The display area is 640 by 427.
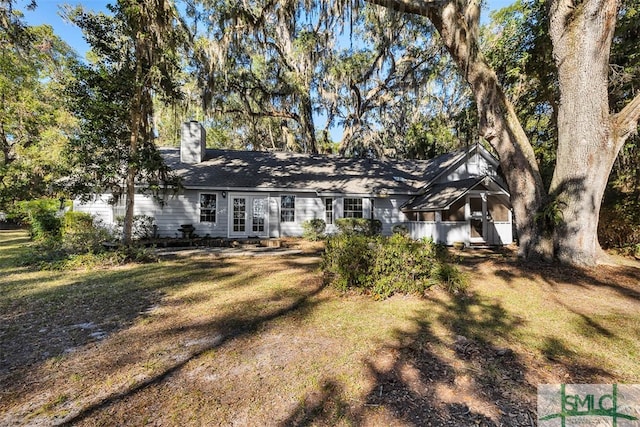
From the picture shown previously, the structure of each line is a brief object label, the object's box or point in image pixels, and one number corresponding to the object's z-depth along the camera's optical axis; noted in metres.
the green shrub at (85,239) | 8.70
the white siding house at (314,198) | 13.34
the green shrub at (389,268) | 5.40
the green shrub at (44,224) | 13.24
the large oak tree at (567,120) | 6.79
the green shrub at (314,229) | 13.97
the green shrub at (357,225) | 13.93
